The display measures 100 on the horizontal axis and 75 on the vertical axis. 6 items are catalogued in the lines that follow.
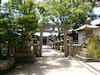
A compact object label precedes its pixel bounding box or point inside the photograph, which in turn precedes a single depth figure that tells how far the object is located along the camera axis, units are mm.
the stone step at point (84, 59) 4771
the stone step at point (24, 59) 4706
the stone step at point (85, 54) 4900
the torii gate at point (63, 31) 6620
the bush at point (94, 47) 2188
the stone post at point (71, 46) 6464
